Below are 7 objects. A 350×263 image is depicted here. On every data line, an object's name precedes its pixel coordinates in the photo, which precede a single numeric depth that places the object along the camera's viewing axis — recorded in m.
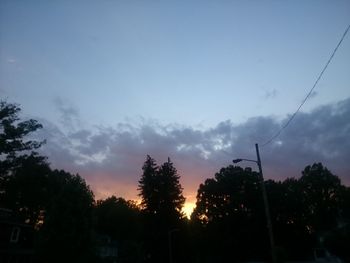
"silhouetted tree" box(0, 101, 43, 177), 43.72
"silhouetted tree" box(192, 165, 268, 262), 61.56
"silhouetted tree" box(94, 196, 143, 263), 103.88
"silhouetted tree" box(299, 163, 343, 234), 82.25
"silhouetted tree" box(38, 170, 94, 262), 31.94
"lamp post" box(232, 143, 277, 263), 19.99
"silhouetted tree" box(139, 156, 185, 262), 64.44
